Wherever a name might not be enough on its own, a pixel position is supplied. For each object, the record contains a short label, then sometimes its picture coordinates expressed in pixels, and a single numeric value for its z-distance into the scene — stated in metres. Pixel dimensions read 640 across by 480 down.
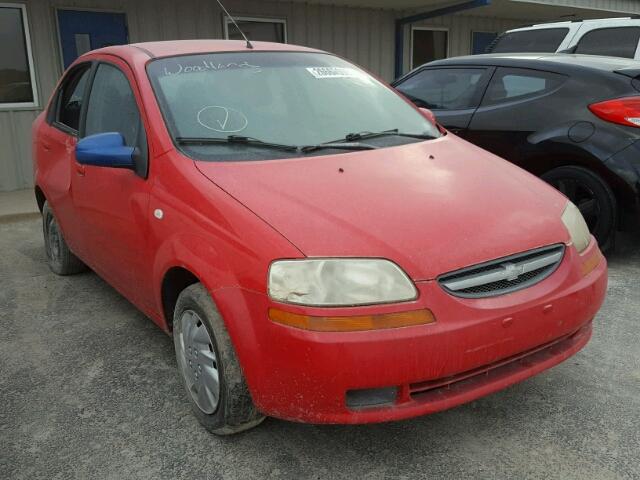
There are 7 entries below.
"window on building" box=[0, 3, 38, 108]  7.34
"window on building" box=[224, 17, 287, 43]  9.07
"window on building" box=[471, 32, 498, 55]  12.62
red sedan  1.99
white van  6.78
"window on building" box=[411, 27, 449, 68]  11.48
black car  4.16
